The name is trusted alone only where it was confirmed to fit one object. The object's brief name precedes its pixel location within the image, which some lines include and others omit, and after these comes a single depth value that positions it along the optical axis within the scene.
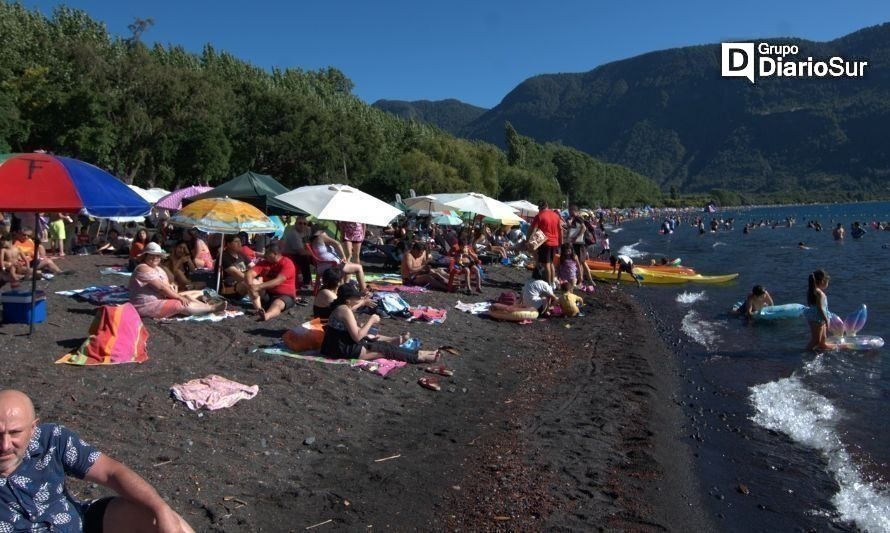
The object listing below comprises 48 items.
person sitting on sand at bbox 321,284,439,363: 7.64
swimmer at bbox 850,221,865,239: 46.26
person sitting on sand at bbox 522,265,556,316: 12.34
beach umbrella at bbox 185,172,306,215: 13.16
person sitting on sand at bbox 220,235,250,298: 10.39
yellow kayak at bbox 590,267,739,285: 19.94
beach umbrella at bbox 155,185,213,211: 16.41
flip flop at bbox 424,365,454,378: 7.93
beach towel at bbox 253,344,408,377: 7.54
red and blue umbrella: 6.43
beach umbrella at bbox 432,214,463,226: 20.91
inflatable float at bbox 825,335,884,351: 11.10
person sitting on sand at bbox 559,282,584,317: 12.85
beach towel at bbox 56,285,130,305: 10.00
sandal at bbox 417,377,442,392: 7.37
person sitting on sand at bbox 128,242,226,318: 8.88
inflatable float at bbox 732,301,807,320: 13.65
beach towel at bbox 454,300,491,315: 12.36
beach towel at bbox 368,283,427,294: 13.40
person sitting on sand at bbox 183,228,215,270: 12.66
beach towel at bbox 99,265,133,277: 13.38
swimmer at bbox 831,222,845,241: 44.22
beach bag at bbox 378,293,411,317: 10.66
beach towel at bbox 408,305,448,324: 10.89
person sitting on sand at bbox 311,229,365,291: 11.01
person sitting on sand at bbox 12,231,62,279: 11.51
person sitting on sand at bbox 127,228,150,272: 13.26
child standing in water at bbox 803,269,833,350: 10.66
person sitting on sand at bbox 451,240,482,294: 14.47
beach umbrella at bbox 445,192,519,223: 17.58
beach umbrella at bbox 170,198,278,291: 10.26
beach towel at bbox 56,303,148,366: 6.87
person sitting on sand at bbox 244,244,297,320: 9.86
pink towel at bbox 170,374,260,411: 5.90
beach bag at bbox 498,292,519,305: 12.58
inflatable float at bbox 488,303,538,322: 11.84
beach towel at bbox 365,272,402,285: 14.72
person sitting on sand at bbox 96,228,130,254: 17.47
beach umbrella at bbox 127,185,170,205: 20.89
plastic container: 7.89
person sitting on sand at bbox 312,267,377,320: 8.47
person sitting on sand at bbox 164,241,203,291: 10.41
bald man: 2.82
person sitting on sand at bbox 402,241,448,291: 14.20
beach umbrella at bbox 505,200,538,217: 27.45
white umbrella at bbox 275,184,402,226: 11.51
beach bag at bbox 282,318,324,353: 7.97
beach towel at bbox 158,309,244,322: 9.20
